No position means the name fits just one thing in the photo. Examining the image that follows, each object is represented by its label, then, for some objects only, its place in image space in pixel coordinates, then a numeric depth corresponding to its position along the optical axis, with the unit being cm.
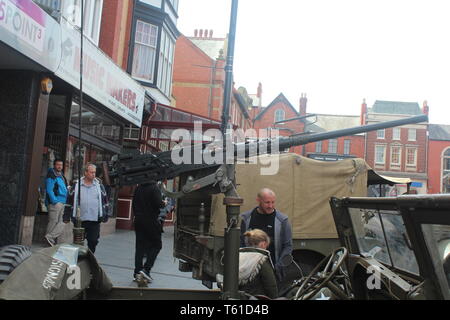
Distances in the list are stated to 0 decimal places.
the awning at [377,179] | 980
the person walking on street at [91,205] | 680
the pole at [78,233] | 321
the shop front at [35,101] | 755
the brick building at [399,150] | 6050
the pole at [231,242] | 282
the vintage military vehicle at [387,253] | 204
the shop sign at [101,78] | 892
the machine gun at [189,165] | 371
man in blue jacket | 859
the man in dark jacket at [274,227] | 502
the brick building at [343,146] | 6112
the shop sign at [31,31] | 677
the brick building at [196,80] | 3462
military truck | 664
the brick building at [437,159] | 5934
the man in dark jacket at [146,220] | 703
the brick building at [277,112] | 6400
